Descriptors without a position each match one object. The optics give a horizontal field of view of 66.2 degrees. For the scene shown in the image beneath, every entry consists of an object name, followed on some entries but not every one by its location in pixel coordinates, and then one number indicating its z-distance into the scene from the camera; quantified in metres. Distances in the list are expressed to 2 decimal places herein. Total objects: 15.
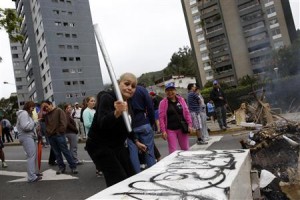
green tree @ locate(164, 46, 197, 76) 58.26
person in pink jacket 4.24
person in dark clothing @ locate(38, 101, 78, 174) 5.08
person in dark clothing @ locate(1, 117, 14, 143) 14.25
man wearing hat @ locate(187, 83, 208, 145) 6.45
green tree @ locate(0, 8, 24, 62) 6.71
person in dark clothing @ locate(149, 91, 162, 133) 8.38
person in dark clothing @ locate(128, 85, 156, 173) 3.60
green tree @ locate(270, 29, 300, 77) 34.67
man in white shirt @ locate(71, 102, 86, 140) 9.27
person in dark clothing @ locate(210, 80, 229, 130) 8.41
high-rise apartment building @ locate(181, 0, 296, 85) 45.10
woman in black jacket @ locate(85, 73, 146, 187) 2.25
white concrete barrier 1.59
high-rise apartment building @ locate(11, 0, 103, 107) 42.05
